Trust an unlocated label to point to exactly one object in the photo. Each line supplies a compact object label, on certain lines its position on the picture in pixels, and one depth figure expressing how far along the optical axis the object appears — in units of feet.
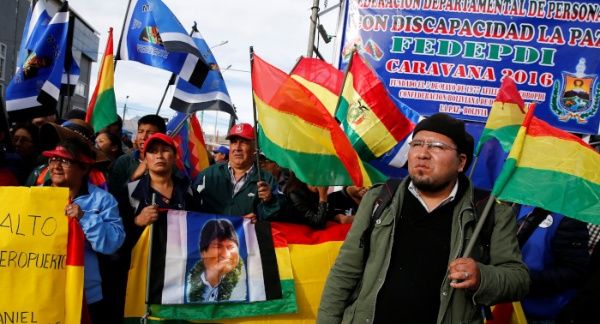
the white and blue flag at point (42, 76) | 17.02
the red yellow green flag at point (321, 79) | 18.56
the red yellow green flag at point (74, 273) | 10.50
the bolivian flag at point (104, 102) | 16.90
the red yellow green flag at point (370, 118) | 17.07
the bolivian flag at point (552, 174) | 8.52
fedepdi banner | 24.86
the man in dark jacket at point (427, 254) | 7.49
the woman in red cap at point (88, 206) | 10.75
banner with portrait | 12.21
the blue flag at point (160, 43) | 17.79
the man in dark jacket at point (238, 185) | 14.51
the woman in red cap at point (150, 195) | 12.94
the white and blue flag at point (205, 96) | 17.94
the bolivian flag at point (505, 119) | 10.00
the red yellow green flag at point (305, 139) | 13.05
